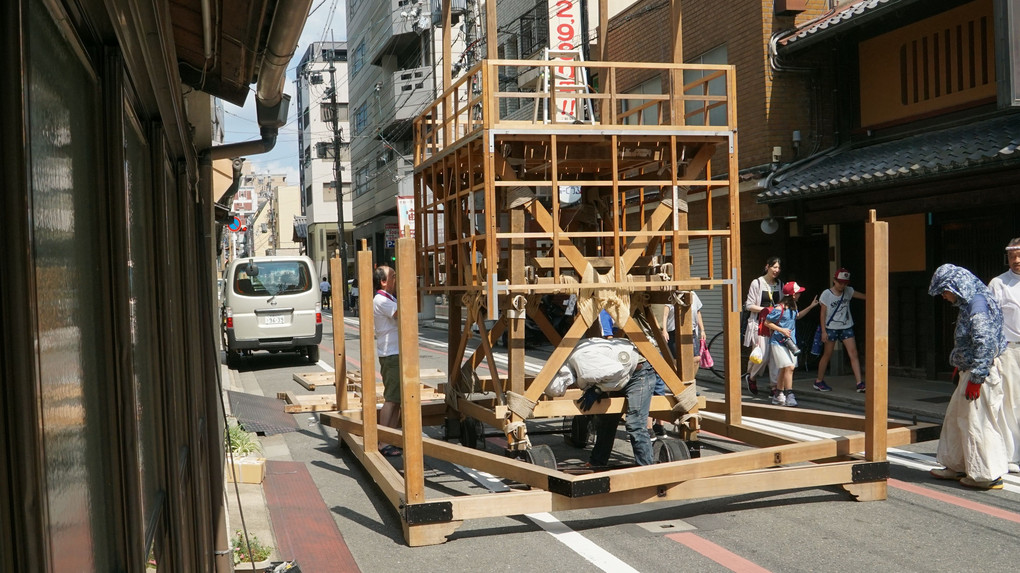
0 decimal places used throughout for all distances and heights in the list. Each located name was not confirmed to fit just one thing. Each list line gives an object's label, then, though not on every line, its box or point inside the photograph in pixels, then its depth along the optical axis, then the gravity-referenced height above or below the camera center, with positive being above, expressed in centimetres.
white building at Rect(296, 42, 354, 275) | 6694 +848
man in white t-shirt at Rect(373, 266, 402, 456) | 905 -84
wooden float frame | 591 -63
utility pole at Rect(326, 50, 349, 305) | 4193 +532
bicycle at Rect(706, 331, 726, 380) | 1611 -175
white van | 1762 -66
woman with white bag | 1228 -62
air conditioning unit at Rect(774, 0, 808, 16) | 1571 +441
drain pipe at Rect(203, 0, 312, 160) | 321 +91
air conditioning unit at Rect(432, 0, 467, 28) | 3307 +986
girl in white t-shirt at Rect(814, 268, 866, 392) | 1283 -83
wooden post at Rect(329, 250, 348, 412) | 957 -93
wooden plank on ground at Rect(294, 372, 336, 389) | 1348 -167
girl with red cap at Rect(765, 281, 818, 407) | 1170 -106
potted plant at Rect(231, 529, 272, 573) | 512 -166
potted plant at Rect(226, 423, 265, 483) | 742 -159
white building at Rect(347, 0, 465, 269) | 3872 +827
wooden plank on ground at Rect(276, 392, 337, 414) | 1116 -167
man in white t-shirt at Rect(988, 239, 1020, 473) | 713 -82
